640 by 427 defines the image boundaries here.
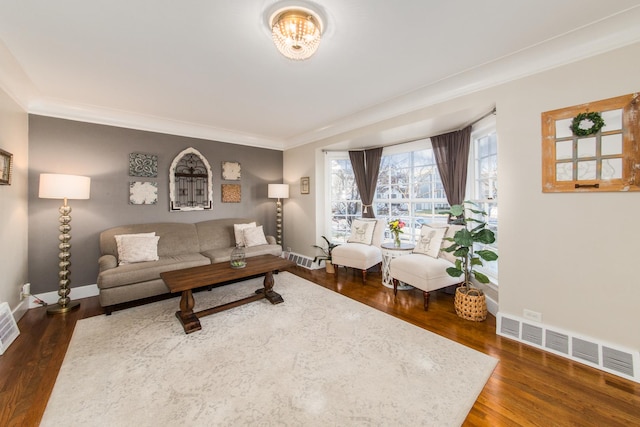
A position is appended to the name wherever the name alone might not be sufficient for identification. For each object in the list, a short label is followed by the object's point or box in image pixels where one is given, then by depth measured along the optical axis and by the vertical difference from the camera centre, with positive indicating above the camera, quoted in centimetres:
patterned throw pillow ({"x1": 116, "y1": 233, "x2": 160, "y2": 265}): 321 -47
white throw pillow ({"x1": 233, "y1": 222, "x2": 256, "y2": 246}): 432 -34
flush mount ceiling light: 169 +126
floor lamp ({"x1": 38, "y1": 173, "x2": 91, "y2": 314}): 279 +3
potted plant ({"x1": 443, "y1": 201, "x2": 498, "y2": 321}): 257 -62
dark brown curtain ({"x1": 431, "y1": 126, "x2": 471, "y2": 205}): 335 +74
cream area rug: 152 -120
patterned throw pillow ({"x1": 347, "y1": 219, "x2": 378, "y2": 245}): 422 -31
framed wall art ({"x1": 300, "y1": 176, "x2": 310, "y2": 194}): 488 +54
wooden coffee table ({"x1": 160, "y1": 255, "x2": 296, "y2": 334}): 252 -70
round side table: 358 -61
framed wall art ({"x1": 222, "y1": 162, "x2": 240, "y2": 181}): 464 +78
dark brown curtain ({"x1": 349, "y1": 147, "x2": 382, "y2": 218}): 449 +73
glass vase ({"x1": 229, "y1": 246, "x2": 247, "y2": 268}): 304 -57
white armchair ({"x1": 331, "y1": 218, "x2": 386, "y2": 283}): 385 -55
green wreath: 195 +70
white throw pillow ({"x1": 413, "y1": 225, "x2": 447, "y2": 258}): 328 -37
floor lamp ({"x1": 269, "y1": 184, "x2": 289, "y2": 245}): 487 +34
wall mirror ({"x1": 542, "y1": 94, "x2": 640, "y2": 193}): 185 +52
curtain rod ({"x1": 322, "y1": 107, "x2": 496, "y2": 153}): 279 +114
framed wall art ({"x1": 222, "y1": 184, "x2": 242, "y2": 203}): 466 +36
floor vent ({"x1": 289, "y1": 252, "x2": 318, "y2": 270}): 475 -95
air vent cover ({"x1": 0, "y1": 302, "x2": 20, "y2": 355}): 219 -106
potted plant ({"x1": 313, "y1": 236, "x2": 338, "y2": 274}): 446 -81
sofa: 290 -56
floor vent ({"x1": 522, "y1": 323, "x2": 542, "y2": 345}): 222 -108
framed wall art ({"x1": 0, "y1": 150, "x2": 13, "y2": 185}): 241 +45
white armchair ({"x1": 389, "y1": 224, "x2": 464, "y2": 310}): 292 -62
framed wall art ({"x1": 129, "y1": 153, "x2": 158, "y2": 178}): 375 +72
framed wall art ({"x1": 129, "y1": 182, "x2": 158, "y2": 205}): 376 +30
